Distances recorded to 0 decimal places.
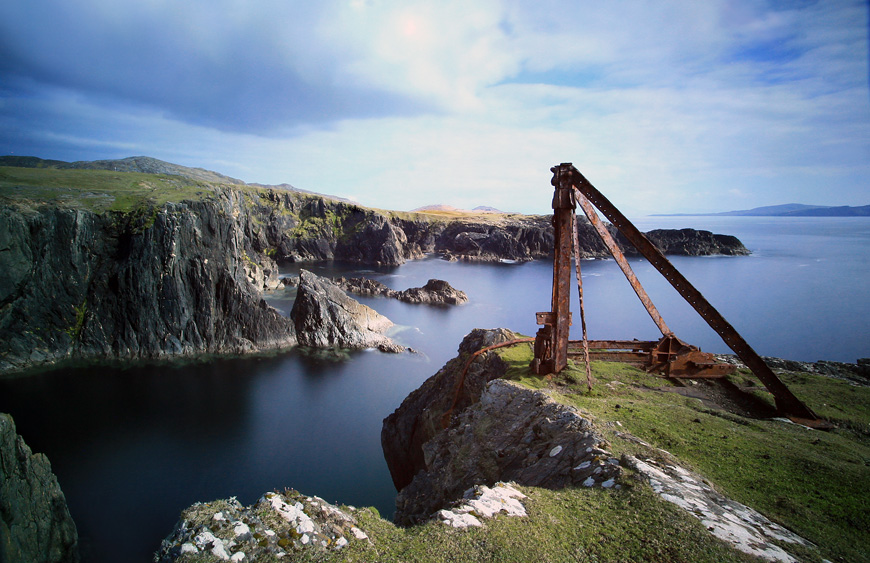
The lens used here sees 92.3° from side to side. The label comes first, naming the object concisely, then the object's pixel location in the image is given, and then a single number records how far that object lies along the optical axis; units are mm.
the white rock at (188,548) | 6531
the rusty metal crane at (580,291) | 15484
